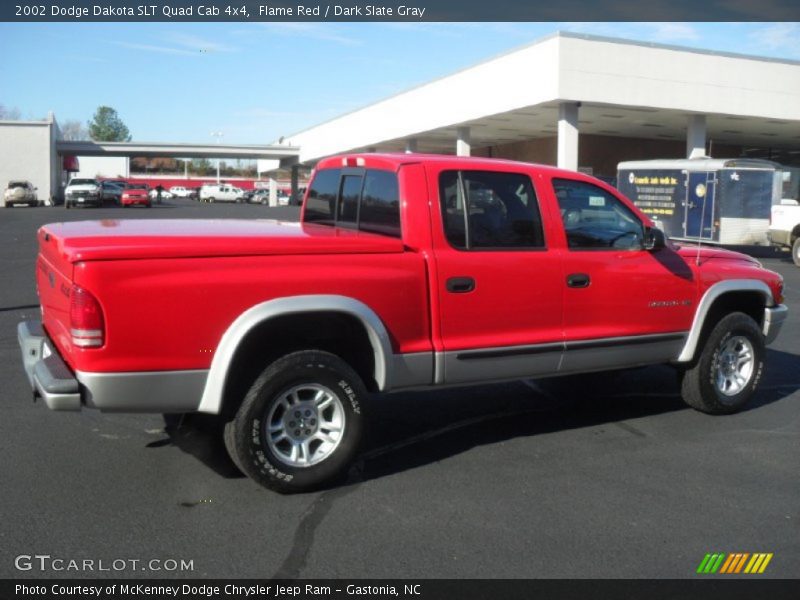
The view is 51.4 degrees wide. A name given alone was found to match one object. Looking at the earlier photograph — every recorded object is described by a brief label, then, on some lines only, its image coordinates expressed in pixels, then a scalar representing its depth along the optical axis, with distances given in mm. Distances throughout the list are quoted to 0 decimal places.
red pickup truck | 4344
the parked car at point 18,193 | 51531
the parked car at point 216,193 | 81000
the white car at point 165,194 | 98031
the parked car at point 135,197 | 51344
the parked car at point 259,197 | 86625
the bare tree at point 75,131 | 162400
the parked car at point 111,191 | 50938
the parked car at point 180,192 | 99625
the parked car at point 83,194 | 46688
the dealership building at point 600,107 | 28234
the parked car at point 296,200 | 81125
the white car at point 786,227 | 19781
